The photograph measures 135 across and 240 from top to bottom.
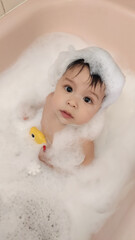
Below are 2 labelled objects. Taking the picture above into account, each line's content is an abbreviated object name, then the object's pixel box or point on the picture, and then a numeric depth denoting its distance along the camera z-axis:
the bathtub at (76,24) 1.36
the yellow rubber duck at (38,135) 1.21
